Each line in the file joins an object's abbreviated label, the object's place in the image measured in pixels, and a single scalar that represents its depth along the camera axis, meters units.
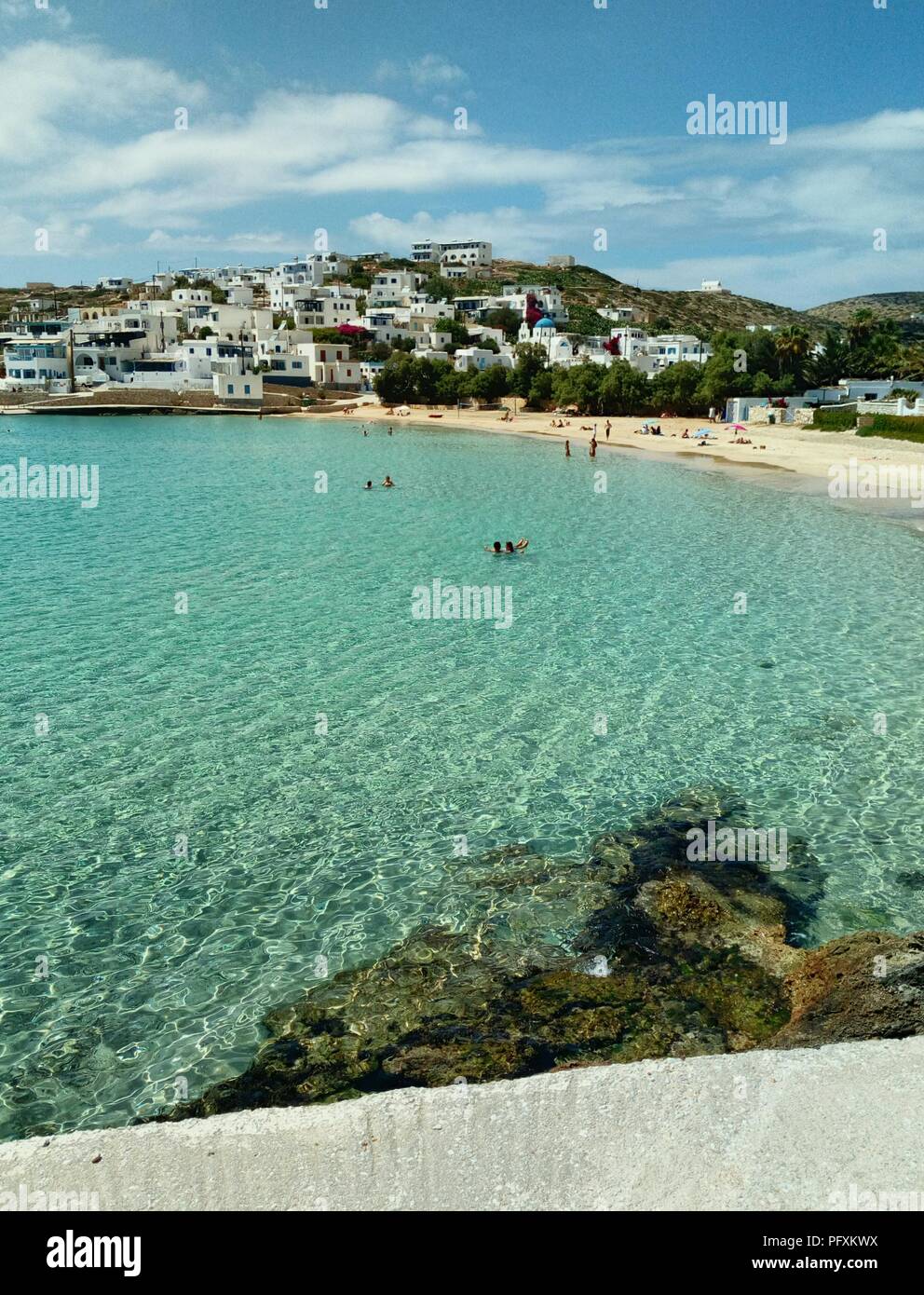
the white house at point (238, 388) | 122.69
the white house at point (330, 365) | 131.25
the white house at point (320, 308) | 156.25
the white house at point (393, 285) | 184.14
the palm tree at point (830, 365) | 97.94
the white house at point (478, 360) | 122.19
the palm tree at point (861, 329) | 99.25
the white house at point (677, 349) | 122.31
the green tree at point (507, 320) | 159.38
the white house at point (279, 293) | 171.50
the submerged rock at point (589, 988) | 8.63
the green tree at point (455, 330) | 144.38
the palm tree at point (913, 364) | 89.00
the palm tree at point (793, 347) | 94.06
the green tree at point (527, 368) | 111.94
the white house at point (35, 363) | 132.38
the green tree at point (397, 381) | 116.12
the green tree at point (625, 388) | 97.00
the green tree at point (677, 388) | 94.38
